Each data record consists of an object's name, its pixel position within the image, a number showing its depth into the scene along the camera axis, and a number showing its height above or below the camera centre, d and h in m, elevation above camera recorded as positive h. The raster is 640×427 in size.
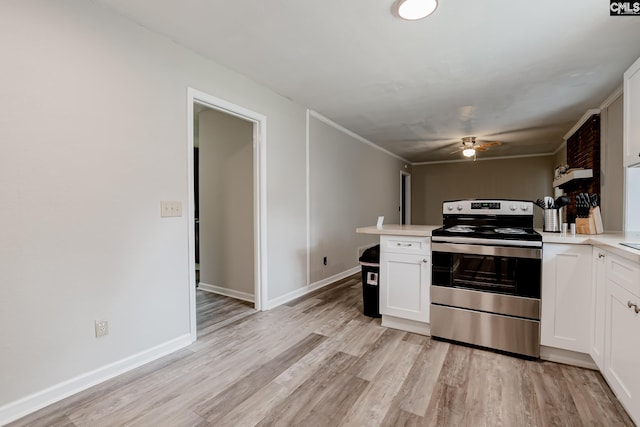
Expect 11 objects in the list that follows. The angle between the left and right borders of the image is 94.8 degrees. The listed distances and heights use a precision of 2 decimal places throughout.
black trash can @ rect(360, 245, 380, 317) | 3.01 -0.76
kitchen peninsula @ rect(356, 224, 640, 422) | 1.52 -0.61
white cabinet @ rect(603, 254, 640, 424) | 1.43 -0.68
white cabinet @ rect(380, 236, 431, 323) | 2.58 -0.61
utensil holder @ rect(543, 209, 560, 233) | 2.41 -0.09
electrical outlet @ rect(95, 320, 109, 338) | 1.88 -0.76
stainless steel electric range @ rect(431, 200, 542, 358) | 2.18 -0.58
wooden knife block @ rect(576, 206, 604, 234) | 2.23 -0.10
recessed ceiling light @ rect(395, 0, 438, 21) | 1.81 +1.28
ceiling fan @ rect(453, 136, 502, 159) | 5.27 +1.18
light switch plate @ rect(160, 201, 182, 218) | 2.23 +0.01
